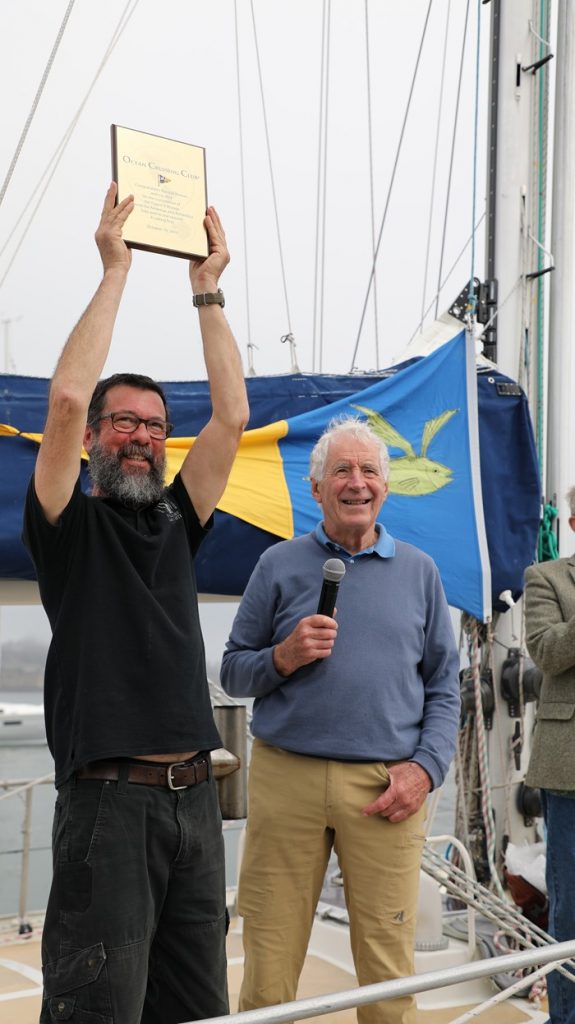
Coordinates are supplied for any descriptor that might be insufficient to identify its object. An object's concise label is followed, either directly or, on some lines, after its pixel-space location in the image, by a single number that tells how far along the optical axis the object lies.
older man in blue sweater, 2.44
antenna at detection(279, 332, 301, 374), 4.54
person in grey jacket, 2.88
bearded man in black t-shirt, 1.85
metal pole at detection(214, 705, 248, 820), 3.56
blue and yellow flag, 3.87
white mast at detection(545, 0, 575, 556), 4.84
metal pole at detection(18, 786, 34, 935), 4.38
